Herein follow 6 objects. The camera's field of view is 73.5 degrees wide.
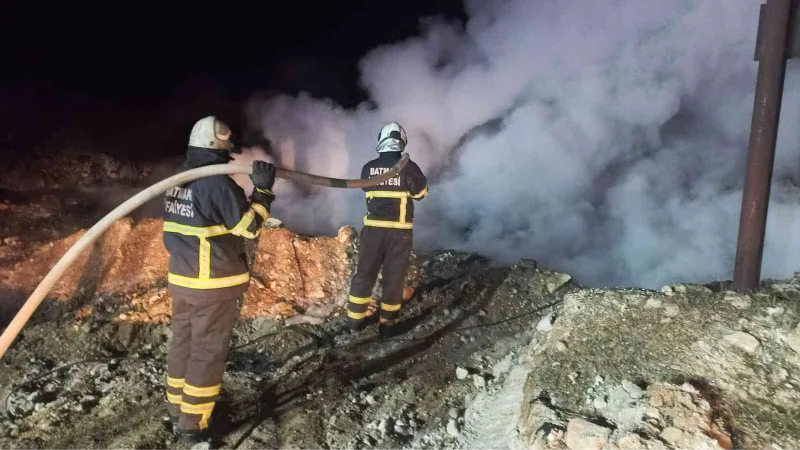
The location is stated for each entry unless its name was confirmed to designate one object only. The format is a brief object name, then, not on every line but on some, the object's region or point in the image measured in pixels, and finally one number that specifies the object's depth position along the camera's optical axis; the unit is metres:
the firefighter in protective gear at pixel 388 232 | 4.89
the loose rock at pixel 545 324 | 4.18
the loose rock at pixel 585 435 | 2.73
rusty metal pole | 3.62
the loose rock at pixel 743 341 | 3.24
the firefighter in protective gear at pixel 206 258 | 3.19
